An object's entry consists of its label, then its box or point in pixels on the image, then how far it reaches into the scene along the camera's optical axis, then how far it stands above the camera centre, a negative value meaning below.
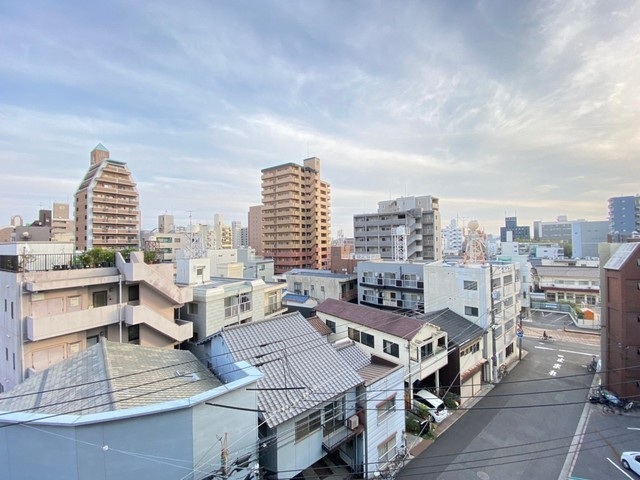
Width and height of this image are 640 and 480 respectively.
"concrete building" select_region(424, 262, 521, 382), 23.36 -4.72
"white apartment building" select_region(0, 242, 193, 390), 13.68 -3.11
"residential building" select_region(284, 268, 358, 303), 34.88 -5.16
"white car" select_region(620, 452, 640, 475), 13.76 -10.24
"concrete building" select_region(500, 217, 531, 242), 147.02 +5.20
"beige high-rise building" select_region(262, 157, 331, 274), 65.25 +5.45
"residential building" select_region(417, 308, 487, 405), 20.61 -8.02
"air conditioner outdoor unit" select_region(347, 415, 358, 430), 12.22 -7.27
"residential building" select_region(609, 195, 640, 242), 86.25 +7.18
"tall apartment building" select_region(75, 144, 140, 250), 49.94 +6.27
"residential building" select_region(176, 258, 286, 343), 20.11 -4.08
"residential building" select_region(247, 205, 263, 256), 100.55 +5.73
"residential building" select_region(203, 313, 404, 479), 10.17 -5.81
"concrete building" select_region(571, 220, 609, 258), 90.88 +0.53
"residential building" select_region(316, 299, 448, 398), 17.69 -6.09
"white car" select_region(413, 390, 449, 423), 17.89 -9.86
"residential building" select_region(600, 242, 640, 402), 19.98 -5.78
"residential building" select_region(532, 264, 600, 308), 43.66 -6.96
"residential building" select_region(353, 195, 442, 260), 54.94 +1.74
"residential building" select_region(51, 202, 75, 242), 70.86 +6.21
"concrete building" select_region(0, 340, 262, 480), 6.48 -4.32
